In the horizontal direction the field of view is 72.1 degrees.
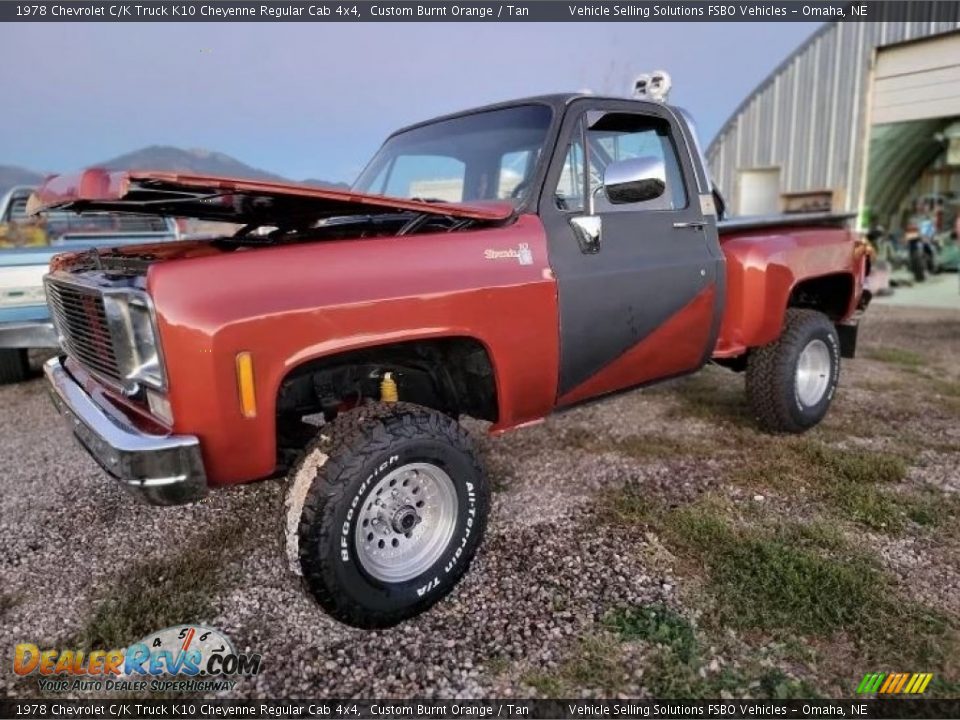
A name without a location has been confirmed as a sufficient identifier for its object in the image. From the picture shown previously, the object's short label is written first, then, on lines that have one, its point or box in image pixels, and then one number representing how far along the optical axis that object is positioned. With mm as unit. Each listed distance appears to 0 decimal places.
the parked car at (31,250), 5340
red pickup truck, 2135
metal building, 13096
